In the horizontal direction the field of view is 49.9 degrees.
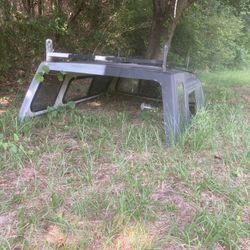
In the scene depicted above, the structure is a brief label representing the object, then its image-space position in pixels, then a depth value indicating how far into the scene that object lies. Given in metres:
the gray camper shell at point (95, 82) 2.44
